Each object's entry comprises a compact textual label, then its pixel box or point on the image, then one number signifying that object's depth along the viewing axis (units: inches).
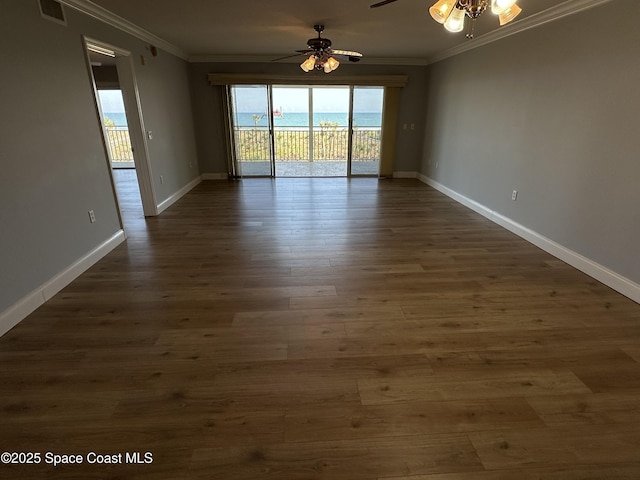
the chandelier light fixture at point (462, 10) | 70.2
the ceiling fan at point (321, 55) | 151.5
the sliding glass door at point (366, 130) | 265.4
